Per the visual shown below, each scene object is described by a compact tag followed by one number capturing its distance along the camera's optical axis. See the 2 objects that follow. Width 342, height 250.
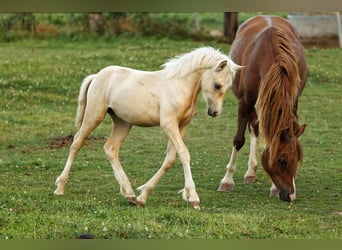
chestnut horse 13.02
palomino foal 12.09
